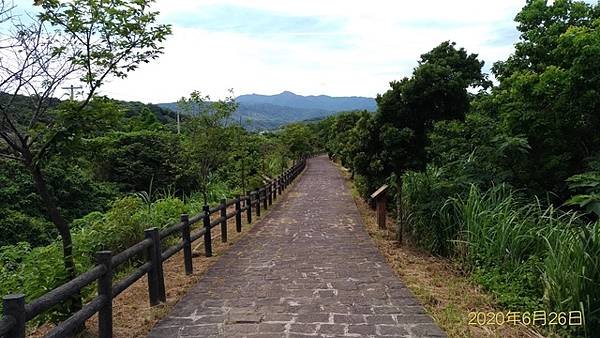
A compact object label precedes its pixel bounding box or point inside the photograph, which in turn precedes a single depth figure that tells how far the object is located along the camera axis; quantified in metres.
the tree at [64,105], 4.36
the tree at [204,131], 12.04
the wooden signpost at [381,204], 10.18
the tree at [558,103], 6.66
